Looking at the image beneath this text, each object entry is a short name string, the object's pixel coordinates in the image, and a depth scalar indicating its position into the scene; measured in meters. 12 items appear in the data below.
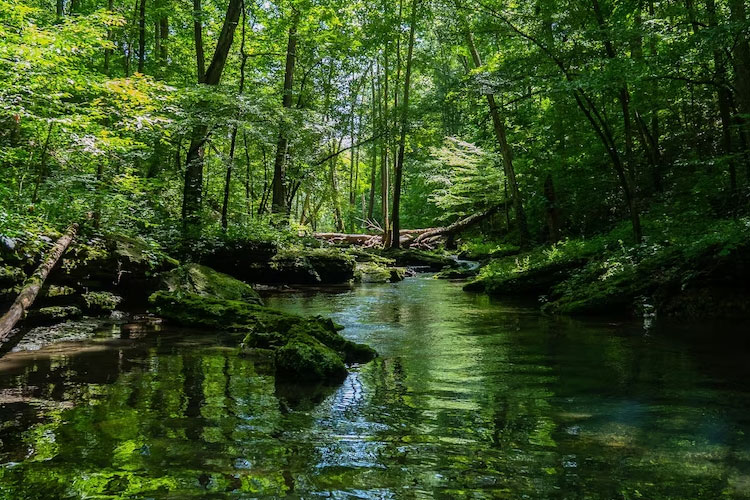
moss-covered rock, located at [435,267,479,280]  17.44
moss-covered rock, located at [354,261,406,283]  16.92
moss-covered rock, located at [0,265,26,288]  6.97
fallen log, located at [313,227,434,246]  28.61
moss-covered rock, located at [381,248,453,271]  20.81
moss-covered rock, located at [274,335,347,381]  5.30
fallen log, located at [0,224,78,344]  6.05
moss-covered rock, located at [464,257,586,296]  12.17
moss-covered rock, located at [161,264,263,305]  9.48
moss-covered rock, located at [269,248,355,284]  15.41
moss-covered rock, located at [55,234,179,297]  8.45
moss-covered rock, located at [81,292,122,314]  8.51
